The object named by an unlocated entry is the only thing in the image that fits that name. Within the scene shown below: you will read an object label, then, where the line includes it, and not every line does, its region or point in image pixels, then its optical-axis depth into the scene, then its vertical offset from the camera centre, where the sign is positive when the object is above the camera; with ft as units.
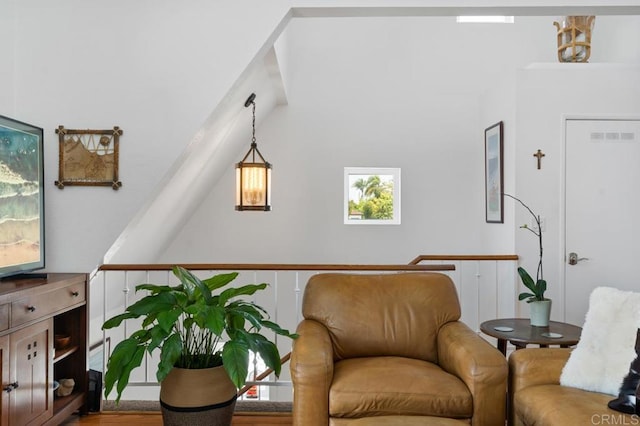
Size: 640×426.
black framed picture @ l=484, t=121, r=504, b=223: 14.58 +1.25
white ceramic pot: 10.00 -2.09
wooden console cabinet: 6.94 -2.28
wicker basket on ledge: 13.58 +5.05
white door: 13.52 +0.11
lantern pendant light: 11.64 +0.59
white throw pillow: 6.84 -1.98
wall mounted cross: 13.55 +1.63
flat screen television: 7.83 +0.22
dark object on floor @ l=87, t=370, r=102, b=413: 9.59 -3.67
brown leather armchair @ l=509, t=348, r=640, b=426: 6.03 -2.57
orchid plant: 10.12 -1.60
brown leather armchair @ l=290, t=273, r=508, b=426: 7.09 -2.47
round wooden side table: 9.16 -2.45
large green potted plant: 7.35 -2.22
